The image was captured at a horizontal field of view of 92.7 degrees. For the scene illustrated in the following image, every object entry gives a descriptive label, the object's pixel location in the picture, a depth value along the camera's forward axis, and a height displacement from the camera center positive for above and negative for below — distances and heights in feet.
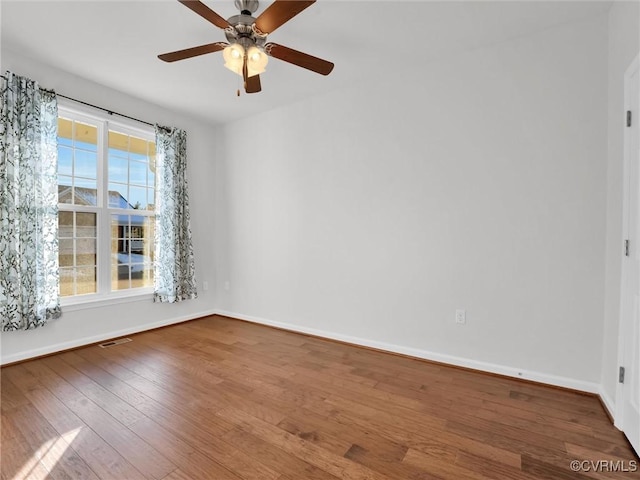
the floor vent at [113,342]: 10.54 -3.86
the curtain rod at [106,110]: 10.07 +4.45
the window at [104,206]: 10.43 +1.02
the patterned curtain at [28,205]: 8.64 +0.82
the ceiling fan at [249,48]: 6.18 +4.15
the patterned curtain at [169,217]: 12.60 +0.71
